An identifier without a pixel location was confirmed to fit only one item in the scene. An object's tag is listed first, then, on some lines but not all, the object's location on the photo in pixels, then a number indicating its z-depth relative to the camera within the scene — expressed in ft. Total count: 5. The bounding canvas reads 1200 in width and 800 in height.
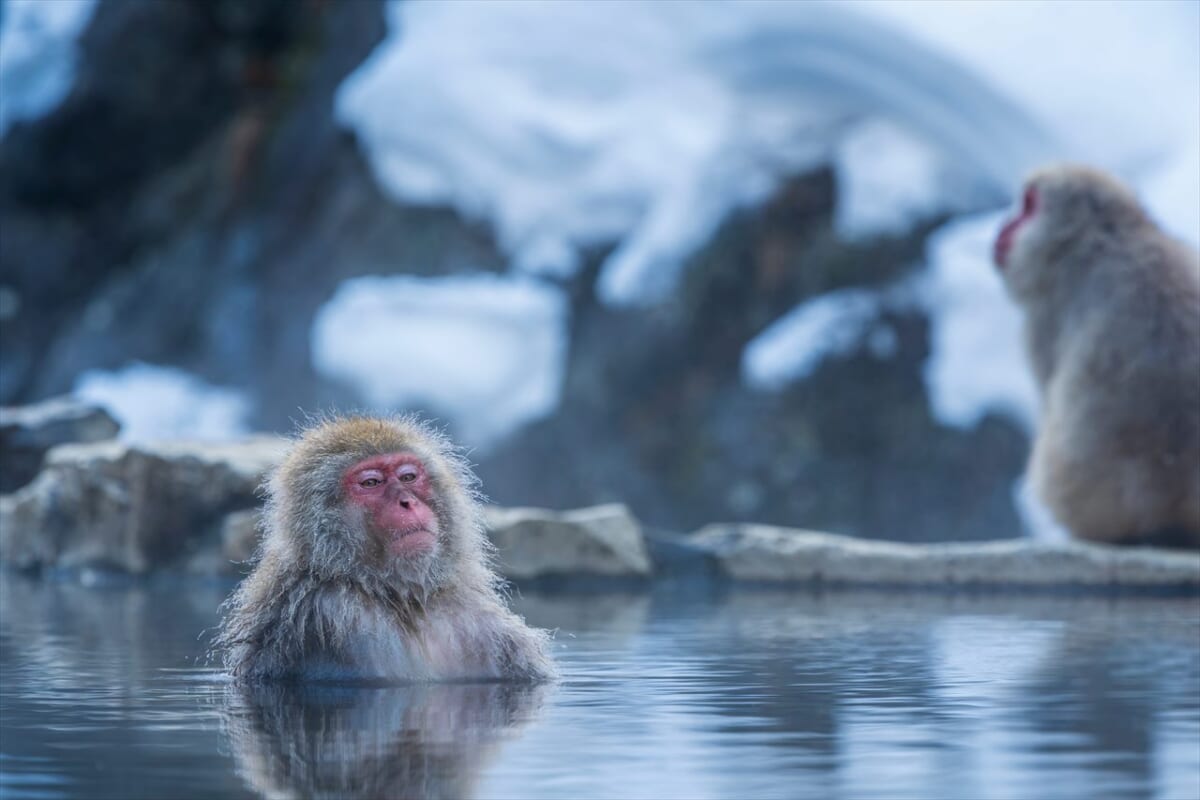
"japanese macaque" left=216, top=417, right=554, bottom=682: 24.36
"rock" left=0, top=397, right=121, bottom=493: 59.93
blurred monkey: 43.93
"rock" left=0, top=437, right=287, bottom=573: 50.37
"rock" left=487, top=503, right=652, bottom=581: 46.80
